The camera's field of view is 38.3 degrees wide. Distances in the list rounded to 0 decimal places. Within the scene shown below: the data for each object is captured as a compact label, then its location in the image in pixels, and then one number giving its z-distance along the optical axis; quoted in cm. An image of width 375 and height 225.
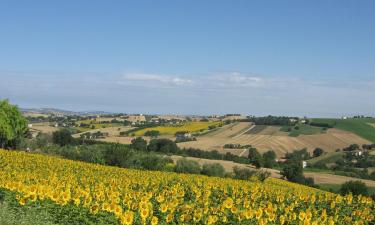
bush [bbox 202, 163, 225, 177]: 4769
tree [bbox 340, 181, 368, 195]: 4272
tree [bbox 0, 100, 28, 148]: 5684
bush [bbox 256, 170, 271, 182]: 4672
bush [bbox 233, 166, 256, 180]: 4684
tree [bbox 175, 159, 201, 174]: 4766
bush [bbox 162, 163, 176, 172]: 4834
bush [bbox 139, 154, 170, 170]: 4712
